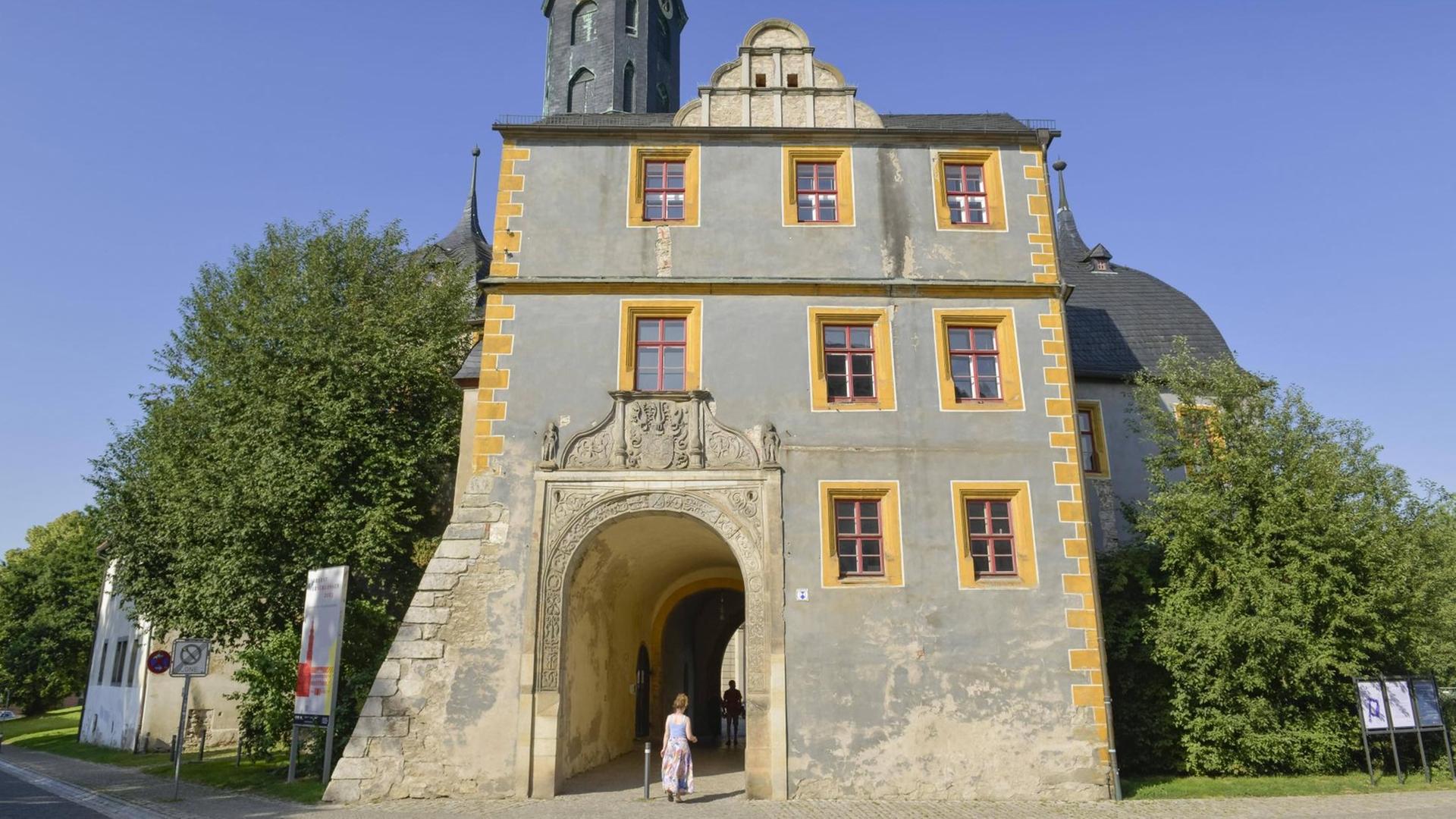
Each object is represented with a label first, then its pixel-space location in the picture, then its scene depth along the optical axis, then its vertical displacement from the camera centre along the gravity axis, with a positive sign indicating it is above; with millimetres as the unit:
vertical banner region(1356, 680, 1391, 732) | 13969 -624
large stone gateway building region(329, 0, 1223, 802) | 13227 +3098
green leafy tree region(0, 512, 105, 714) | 39719 +2286
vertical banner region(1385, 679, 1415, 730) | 14039 -587
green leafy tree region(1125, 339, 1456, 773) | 14297 +1204
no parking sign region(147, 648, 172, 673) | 14883 +177
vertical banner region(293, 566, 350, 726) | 13688 +291
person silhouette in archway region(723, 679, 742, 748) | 22455 -857
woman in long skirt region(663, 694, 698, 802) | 12711 -1132
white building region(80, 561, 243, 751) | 22750 -575
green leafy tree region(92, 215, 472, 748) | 17906 +4107
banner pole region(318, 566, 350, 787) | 13422 -328
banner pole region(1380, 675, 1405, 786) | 13836 -881
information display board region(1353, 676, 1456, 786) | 13961 -651
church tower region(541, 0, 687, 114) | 35406 +22302
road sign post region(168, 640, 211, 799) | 14133 +176
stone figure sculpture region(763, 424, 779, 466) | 14391 +3216
